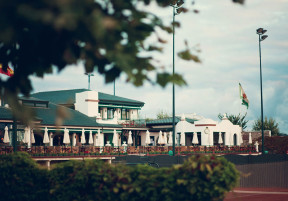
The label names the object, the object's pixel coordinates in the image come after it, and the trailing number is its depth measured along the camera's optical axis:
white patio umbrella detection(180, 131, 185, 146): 47.75
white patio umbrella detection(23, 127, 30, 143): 36.34
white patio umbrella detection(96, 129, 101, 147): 43.06
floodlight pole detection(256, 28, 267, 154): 43.19
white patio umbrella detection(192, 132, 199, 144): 47.72
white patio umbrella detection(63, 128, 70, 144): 40.25
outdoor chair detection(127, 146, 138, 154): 45.58
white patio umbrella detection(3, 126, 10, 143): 36.69
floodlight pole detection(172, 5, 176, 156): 33.31
